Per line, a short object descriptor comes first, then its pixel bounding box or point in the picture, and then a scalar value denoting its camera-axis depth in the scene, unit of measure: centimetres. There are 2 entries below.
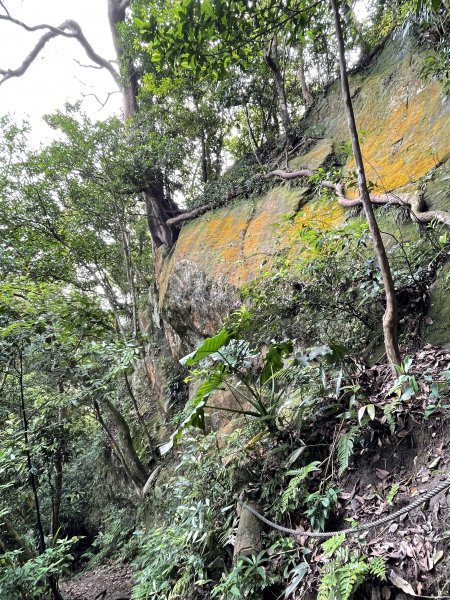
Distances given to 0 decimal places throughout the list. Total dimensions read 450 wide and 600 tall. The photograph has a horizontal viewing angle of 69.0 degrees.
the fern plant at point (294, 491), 216
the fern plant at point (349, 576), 153
